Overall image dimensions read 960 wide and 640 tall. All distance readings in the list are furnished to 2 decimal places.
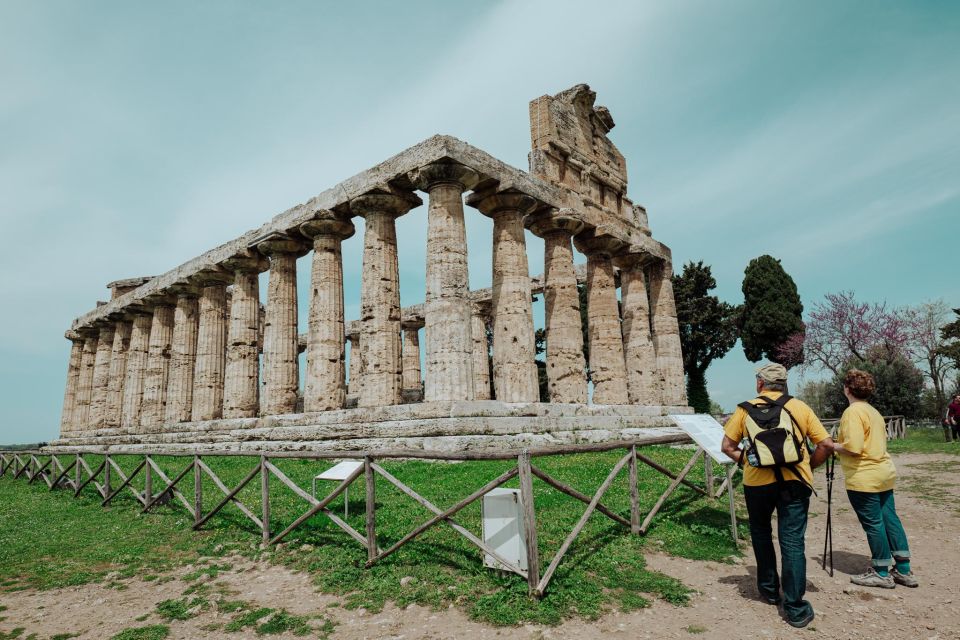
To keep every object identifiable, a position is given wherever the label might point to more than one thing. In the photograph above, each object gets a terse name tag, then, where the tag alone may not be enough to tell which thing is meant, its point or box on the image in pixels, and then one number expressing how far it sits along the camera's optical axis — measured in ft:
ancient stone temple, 47.75
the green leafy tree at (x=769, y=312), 119.75
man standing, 15.37
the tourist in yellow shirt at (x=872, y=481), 17.03
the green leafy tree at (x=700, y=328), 126.72
